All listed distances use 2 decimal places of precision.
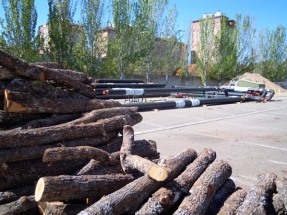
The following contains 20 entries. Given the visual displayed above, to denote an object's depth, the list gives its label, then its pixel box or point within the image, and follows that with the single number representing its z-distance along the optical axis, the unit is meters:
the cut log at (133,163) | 2.69
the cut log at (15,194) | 3.00
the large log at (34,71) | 3.97
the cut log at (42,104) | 3.70
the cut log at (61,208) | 2.67
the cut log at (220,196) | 2.98
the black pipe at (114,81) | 19.27
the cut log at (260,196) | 2.77
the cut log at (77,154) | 3.03
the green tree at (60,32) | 22.36
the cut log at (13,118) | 3.78
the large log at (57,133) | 3.33
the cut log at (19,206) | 2.82
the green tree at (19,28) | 20.92
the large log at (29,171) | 3.20
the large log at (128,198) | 2.44
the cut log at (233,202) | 2.82
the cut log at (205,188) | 2.63
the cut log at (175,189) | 2.61
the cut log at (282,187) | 3.07
